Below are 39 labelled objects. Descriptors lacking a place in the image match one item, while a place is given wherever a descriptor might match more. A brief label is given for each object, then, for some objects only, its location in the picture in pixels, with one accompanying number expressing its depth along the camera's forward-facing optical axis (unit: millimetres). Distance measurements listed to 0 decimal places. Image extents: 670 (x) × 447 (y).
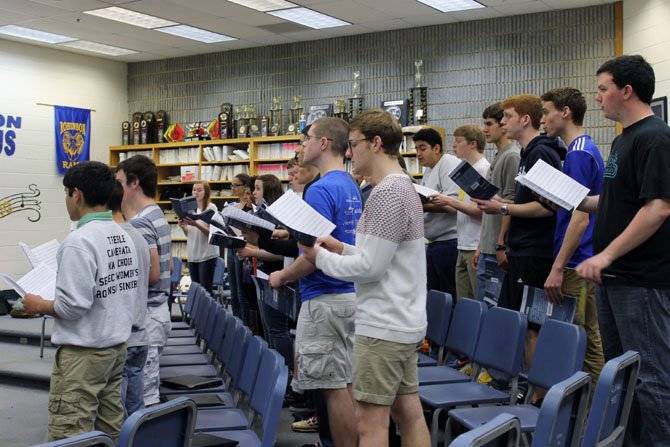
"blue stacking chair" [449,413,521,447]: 1408
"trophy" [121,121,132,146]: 11844
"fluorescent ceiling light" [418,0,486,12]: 8258
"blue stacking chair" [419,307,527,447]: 3326
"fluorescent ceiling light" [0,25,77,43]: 9755
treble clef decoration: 10289
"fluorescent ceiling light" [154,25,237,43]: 9805
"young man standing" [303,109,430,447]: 2492
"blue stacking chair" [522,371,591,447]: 1768
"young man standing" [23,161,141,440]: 2668
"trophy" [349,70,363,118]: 9891
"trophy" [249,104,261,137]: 10562
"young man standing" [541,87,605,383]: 3564
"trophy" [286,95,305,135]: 10211
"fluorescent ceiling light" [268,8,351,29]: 8820
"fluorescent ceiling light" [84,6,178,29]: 8828
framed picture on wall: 7090
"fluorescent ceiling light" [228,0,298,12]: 8391
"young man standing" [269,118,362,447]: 3051
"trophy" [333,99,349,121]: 9758
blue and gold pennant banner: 11055
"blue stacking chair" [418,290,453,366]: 4110
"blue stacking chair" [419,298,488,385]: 3752
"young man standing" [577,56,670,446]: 2645
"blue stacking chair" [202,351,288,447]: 2369
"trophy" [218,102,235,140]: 10844
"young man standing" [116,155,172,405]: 3641
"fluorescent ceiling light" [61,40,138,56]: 10664
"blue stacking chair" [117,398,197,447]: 1762
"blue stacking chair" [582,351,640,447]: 2008
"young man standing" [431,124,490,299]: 5078
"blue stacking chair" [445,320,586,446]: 2982
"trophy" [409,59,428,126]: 9336
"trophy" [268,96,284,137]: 10500
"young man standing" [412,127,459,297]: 5441
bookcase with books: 10305
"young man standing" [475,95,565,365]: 3941
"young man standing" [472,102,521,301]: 4473
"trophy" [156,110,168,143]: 11672
